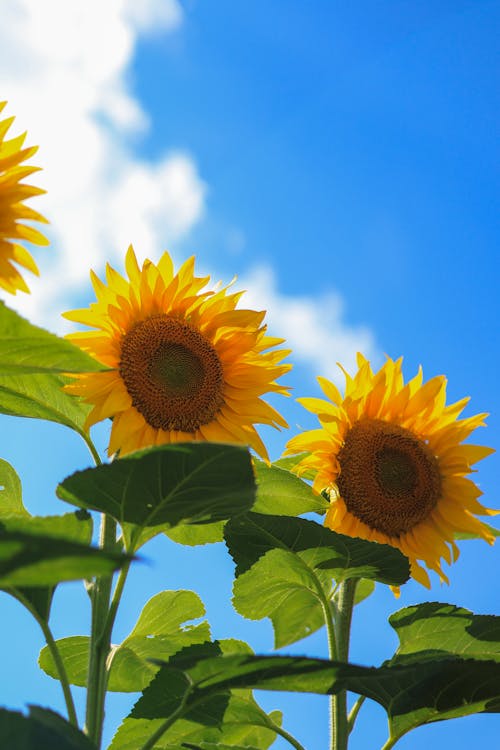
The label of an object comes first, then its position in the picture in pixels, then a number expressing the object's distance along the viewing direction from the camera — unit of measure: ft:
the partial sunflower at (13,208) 7.76
